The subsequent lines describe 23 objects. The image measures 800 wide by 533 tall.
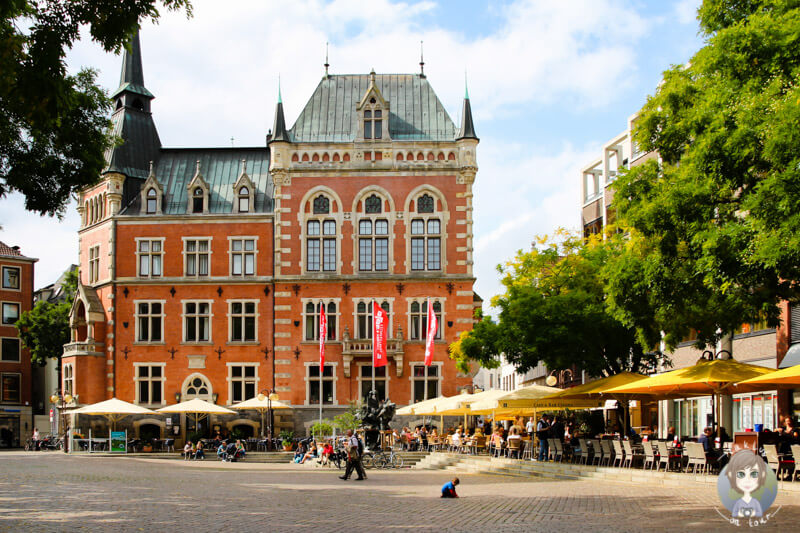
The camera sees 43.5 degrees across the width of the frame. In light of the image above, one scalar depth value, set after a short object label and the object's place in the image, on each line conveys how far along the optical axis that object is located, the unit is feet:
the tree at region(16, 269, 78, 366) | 240.53
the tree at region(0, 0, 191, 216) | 44.24
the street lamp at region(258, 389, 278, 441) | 158.13
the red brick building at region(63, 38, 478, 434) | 177.06
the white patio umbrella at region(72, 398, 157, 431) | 158.20
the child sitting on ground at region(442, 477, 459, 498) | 73.05
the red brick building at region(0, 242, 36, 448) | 252.83
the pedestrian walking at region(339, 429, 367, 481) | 96.78
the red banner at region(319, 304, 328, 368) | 167.63
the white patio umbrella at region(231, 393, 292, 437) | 160.45
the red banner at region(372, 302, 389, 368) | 160.45
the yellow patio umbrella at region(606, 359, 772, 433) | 81.92
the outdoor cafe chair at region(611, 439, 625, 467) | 98.07
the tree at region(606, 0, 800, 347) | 65.00
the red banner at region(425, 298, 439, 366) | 156.97
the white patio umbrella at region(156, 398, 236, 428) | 157.40
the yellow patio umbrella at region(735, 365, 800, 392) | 72.38
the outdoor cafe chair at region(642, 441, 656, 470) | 92.53
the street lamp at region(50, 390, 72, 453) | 178.92
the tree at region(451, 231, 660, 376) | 115.44
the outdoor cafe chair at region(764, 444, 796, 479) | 75.72
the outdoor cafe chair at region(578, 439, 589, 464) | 105.29
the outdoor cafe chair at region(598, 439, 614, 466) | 99.96
